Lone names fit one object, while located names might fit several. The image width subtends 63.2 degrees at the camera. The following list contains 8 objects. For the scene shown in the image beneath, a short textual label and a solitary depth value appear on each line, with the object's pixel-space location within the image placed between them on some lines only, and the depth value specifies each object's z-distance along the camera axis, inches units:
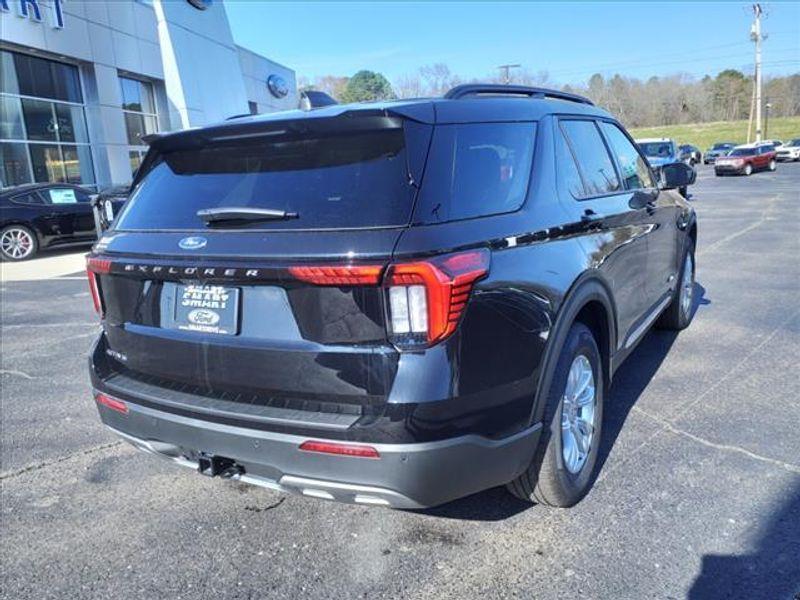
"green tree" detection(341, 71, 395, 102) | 3029.0
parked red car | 1369.3
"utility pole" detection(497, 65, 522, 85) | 2253.1
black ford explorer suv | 86.0
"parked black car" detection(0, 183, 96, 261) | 520.7
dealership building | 750.5
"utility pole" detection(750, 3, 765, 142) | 2110.0
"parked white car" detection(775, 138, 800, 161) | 1782.7
